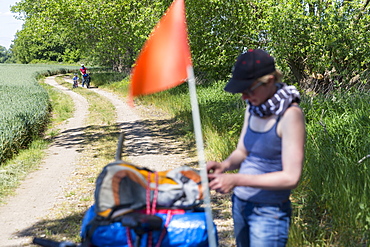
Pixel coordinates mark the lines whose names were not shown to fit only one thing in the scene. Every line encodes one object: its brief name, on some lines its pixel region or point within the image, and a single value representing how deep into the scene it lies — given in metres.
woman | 2.00
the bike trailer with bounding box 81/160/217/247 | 2.03
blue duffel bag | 2.04
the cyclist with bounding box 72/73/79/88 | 29.25
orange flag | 2.26
